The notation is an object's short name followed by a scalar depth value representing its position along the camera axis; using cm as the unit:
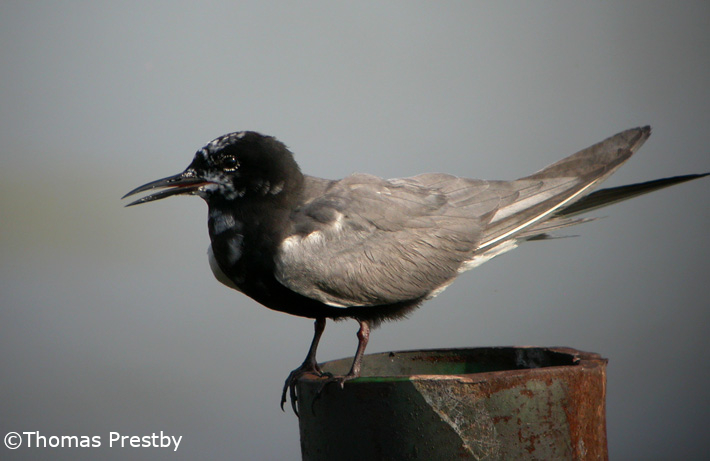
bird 584
